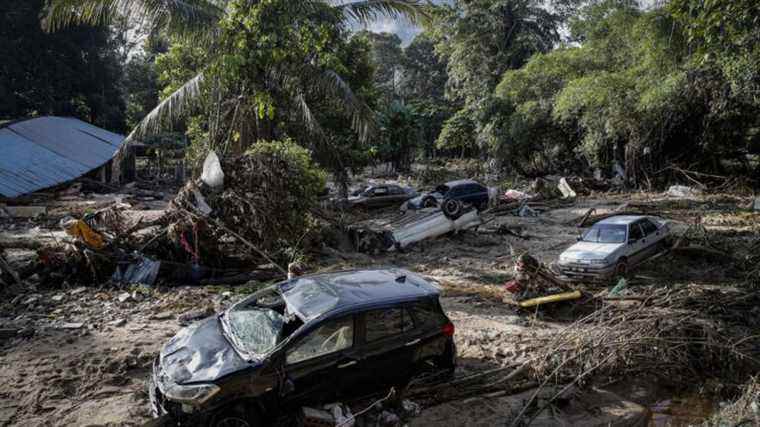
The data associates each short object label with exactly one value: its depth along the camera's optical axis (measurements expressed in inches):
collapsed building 865.3
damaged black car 183.8
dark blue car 761.6
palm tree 473.4
